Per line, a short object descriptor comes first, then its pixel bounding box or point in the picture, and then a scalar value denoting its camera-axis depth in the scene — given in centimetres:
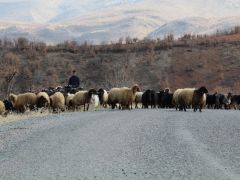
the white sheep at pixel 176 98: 3186
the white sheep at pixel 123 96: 3206
